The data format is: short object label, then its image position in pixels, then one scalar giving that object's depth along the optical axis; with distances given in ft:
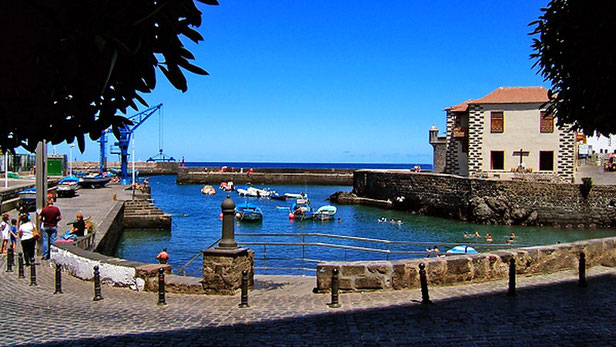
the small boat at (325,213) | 157.48
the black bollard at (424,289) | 32.35
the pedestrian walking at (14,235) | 58.47
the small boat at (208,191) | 269.44
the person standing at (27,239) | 48.03
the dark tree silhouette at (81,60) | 12.99
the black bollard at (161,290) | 33.99
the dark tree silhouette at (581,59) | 27.68
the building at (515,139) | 153.17
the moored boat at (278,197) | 233.14
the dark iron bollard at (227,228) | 36.63
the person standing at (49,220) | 51.36
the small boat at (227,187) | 290.56
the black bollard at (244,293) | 33.01
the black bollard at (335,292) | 32.60
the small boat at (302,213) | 158.30
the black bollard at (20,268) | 44.01
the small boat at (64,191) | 139.91
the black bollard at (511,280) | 33.83
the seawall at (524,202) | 135.64
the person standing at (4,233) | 57.21
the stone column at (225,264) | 36.22
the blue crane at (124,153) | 258.65
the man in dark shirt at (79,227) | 57.29
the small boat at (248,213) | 152.87
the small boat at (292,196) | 234.91
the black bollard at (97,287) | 35.00
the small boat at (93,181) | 194.59
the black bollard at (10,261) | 46.78
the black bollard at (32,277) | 40.65
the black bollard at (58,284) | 37.40
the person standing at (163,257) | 72.59
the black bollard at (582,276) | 36.45
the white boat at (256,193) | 250.57
